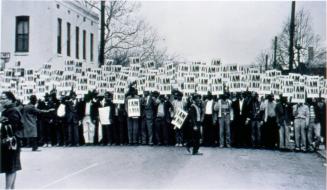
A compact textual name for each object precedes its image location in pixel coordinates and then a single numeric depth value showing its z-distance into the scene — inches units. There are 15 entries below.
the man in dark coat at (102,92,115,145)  865.5
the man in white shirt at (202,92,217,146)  847.7
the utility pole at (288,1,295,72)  1226.6
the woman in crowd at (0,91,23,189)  418.9
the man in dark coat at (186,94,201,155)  715.4
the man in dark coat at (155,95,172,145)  858.1
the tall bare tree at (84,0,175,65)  1448.1
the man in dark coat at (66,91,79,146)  858.8
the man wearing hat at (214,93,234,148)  837.2
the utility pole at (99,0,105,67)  1145.3
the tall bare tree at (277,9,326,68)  1590.8
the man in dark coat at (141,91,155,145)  865.5
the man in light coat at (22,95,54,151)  767.7
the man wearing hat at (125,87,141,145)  864.3
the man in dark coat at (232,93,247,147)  835.4
